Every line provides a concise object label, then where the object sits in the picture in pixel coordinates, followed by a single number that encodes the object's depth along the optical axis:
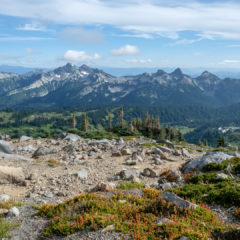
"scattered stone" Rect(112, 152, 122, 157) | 28.09
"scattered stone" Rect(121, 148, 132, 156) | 28.77
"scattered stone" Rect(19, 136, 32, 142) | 46.57
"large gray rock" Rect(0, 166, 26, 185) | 18.34
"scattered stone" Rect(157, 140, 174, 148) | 37.49
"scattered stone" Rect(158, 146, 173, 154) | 30.33
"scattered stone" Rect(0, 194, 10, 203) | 14.93
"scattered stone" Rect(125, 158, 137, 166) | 24.59
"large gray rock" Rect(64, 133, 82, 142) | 45.16
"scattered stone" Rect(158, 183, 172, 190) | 16.99
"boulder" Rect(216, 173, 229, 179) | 17.28
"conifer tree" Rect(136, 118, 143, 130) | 126.50
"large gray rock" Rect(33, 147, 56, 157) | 30.29
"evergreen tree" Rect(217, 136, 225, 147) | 101.62
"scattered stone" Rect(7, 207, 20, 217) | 12.73
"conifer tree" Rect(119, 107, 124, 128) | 127.25
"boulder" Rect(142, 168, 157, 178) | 20.67
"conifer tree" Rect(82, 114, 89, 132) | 116.56
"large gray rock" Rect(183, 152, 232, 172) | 21.48
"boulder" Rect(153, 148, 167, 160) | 27.33
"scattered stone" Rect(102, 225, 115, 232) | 10.21
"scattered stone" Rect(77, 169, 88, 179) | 19.65
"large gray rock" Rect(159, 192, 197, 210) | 11.59
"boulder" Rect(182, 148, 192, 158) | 29.52
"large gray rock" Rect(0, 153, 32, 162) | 26.14
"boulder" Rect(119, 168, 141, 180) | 19.53
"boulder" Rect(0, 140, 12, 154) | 30.23
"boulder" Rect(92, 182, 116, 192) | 15.81
